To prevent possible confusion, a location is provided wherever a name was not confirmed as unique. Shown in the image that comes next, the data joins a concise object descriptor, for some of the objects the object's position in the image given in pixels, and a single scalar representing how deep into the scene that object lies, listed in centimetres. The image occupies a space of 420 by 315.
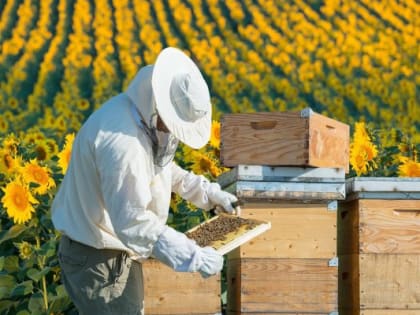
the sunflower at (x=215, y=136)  853
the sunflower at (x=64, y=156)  794
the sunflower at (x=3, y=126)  1237
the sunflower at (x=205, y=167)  833
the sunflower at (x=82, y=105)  1503
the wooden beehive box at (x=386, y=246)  675
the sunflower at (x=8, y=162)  798
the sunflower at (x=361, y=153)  800
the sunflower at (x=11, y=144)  828
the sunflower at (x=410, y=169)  800
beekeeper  507
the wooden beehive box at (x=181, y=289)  679
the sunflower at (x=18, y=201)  741
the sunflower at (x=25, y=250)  743
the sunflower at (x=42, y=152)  845
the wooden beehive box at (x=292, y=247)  666
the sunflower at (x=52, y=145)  883
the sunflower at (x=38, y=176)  765
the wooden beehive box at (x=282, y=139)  663
